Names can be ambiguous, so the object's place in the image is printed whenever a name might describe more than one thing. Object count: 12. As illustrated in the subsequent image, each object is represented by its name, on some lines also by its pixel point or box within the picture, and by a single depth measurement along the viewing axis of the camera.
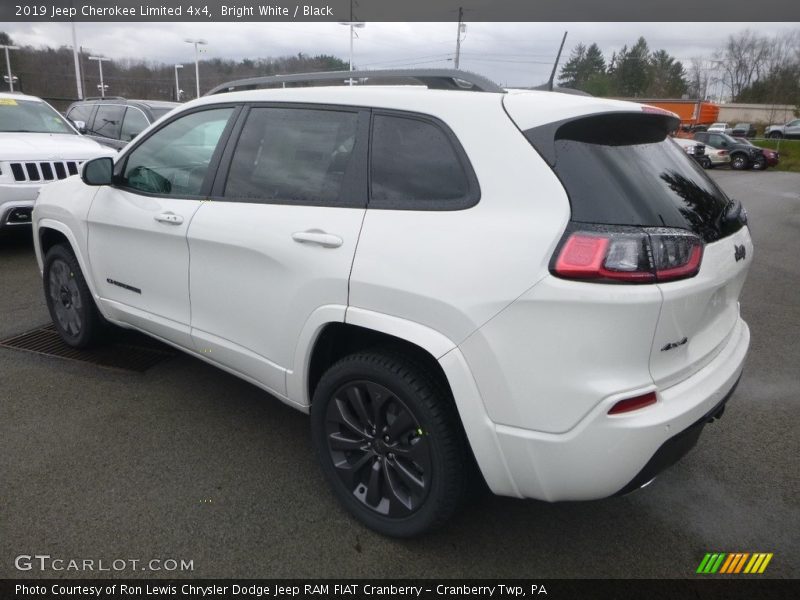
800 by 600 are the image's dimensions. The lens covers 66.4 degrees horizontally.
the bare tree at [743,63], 74.62
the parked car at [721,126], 48.68
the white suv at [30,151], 6.73
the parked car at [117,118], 10.43
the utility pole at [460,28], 41.52
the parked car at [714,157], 29.20
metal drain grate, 4.25
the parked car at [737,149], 29.91
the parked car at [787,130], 44.94
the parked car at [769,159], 30.30
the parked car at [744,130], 49.97
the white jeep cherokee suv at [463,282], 1.98
